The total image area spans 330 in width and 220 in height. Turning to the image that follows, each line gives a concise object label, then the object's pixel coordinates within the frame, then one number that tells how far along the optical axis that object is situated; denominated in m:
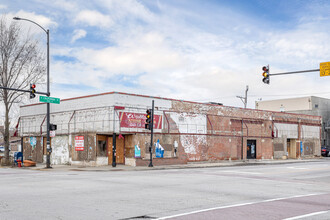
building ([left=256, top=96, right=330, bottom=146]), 70.06
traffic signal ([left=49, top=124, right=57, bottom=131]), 29.97
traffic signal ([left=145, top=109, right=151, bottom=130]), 29.99
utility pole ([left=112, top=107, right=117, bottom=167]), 30.91
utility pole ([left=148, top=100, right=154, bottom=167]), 30.50
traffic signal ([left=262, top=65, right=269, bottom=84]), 21.62
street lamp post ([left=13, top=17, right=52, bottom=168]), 29.67
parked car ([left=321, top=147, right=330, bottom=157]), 60.50
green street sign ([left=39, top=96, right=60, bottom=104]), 27.91
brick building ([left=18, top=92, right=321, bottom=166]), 32.28
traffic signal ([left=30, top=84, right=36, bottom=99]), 26.22
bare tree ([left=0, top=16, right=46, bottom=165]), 34.03
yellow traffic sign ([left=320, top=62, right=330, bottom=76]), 19.06
